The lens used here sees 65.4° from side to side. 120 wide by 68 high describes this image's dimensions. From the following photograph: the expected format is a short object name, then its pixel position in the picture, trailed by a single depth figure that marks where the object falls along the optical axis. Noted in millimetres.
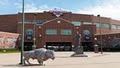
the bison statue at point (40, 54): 8214
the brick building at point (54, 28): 30834
